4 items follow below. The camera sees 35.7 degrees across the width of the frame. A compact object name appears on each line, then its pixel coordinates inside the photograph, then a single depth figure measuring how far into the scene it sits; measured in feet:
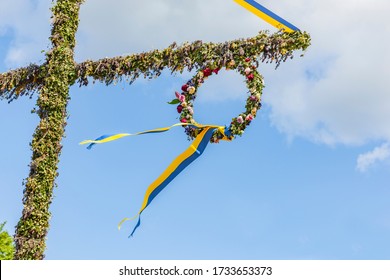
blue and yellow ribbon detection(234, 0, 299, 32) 33.64
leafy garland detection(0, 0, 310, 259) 32.68
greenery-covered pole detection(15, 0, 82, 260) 34.71
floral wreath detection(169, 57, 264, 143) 31.09
